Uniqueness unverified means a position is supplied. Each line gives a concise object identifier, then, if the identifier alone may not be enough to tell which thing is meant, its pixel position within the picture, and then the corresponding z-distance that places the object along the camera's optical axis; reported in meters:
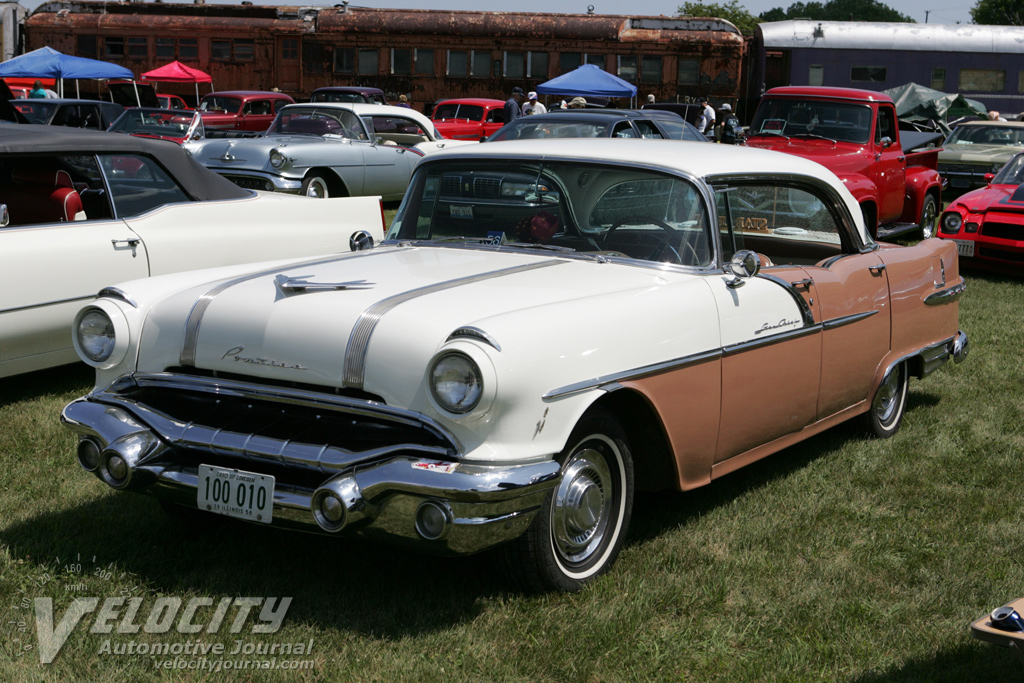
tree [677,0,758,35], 77.88
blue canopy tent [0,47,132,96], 20.02
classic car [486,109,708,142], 11.67
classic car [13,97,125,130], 16.39
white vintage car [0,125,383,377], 5.29
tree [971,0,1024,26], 71.44
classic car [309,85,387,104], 19.06
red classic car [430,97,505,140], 20.97
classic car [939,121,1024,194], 15.86
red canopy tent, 24.70
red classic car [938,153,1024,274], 10.05
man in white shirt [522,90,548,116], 18.56
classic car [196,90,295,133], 21.33
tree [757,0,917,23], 118.38
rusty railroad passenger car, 28.69
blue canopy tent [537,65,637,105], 20.27
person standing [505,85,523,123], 18.34
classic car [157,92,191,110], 24.53
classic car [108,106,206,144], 15.16
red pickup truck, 11.25
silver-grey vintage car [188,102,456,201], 11.98
